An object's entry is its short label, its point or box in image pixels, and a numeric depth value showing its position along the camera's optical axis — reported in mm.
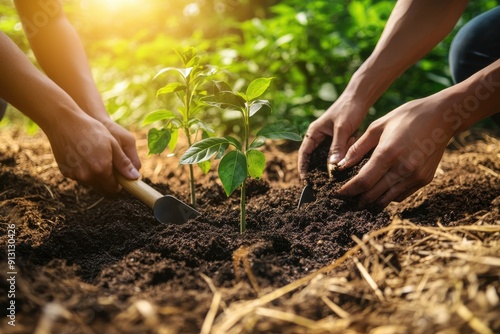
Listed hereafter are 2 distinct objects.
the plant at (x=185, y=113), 641
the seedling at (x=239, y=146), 555
